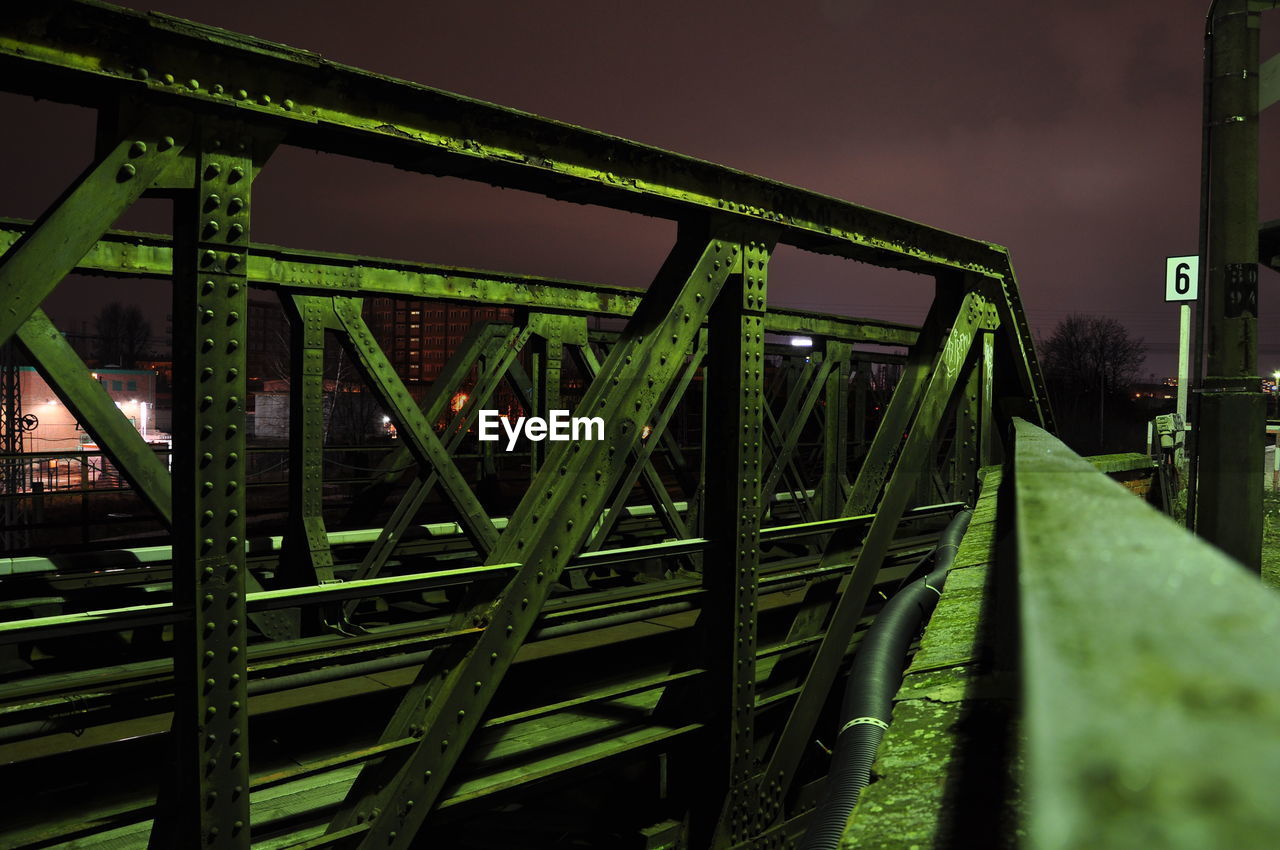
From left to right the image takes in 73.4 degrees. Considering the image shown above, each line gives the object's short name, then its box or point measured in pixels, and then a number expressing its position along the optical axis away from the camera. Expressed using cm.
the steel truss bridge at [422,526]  271
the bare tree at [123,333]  9138
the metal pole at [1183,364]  1450
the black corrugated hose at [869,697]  276
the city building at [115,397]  4744
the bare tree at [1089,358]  6650
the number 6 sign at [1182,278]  1258
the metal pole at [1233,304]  509
